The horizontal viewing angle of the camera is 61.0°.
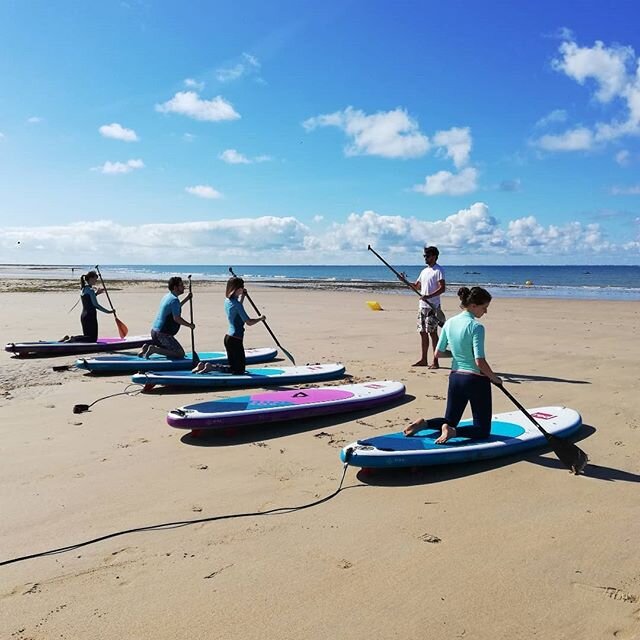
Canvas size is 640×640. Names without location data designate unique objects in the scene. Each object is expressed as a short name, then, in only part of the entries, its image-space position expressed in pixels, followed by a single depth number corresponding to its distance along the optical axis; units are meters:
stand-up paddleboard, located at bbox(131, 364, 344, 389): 7.39
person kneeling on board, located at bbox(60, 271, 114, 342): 10.20
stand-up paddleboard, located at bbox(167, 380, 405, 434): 5.40
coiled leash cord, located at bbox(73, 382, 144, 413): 6.38
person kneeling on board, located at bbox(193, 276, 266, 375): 7.31
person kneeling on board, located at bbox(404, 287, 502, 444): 4.47
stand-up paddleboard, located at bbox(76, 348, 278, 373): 8.57
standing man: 8.63
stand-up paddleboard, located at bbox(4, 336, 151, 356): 9.95
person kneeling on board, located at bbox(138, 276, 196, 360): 8.27
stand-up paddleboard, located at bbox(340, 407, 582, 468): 4.39
